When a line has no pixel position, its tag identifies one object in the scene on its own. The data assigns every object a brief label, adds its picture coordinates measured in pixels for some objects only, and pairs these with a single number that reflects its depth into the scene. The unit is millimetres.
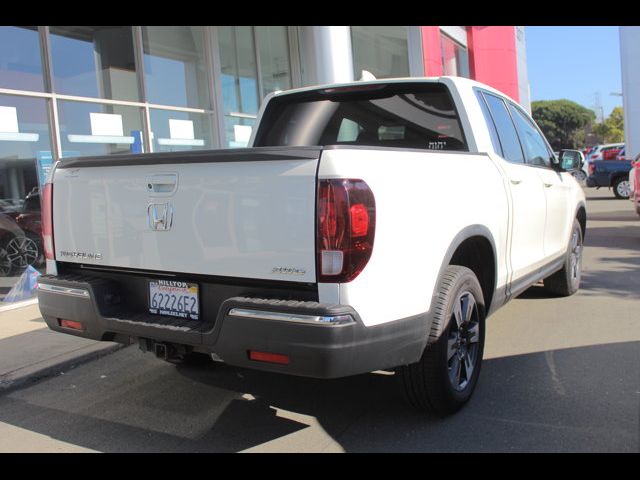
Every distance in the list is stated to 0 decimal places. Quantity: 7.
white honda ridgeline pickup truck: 2662
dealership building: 7371
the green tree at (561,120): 76750
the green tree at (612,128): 74312
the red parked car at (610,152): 20797
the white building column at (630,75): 23562
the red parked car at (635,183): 9531
